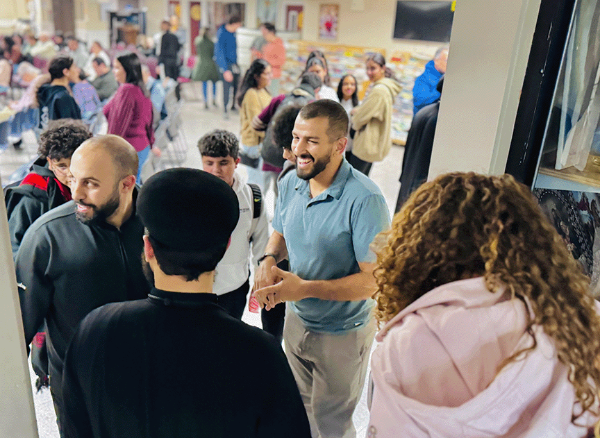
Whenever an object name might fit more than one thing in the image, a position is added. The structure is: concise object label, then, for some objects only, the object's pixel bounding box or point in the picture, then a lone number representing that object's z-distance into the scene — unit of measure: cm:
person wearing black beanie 99
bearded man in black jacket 156
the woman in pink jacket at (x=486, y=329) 88
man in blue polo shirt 179
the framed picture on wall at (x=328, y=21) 884
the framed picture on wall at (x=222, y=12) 1147
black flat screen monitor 736
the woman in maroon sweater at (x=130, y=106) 441
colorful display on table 783
